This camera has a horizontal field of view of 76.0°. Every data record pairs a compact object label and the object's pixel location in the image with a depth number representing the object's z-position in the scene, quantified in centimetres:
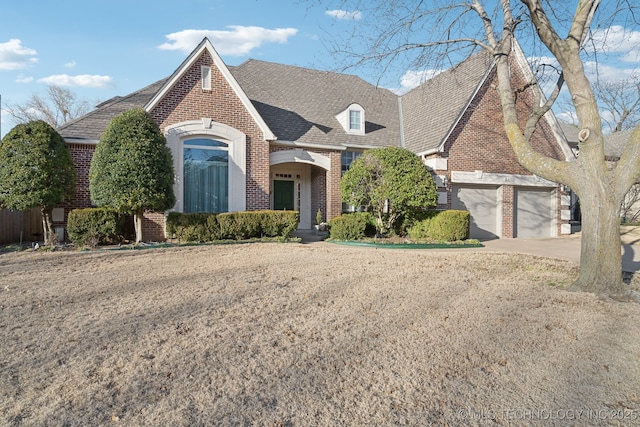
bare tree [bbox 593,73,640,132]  3567
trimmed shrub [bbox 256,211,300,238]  1228
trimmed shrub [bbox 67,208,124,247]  1055
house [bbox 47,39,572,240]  1288
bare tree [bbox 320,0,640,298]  623
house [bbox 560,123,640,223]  2343
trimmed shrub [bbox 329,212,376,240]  1302
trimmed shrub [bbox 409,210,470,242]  1283
